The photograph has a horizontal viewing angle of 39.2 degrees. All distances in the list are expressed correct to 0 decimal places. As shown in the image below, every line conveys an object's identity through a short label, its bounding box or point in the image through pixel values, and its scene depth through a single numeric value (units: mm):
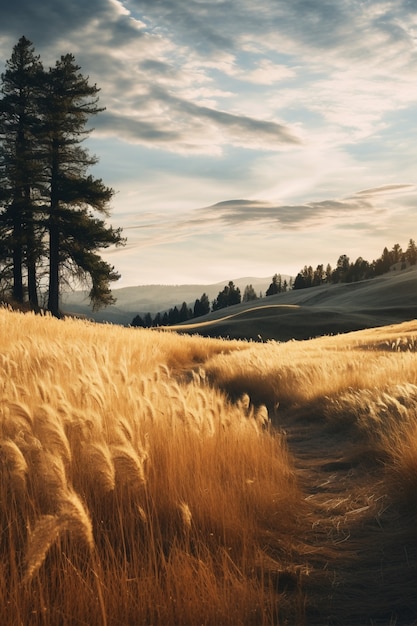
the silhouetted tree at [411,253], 142000
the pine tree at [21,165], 31688
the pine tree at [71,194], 32219
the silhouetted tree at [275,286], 155750
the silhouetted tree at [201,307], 139750
